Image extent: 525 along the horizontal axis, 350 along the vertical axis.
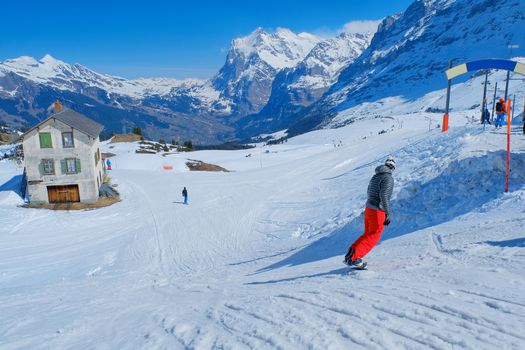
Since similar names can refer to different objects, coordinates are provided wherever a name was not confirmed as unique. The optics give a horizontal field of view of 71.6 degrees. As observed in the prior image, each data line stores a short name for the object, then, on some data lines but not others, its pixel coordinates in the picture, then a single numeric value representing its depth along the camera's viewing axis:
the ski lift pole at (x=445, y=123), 28.10
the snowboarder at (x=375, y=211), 8.89
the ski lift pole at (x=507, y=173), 13.52
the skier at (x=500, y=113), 23.19
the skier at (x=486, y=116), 25.07
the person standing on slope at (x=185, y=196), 33.53
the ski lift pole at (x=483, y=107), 25.42
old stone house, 35.75
